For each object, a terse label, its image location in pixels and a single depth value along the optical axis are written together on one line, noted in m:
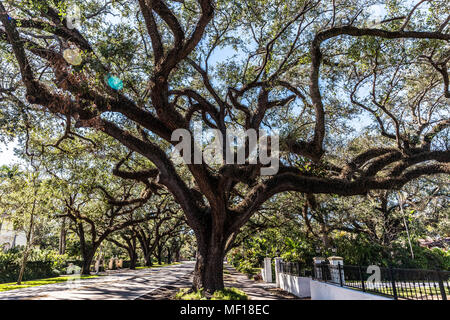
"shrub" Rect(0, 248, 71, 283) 16.55
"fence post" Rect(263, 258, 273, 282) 17.10
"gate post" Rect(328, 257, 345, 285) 7.81
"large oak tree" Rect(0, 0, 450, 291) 5.96
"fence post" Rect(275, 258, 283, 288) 14.62
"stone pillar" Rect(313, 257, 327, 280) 9.57
